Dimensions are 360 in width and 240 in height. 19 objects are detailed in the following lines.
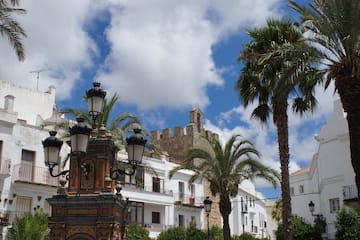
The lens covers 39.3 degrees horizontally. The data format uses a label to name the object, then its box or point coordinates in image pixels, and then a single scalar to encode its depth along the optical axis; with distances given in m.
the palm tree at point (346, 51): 13.58
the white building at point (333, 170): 31.52
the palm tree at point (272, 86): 19.66
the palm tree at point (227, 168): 25.33
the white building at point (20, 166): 28.78
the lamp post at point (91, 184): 9.77
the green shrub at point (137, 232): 32.44
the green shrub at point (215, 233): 36.40
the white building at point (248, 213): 50.75
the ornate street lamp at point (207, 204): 26.27
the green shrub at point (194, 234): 34.22
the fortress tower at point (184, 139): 48.28
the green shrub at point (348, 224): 27.41
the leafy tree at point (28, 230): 19.78
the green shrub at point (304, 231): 31.16
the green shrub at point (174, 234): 34.31
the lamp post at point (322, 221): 31.54
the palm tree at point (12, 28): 17.33
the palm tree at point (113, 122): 22.23
